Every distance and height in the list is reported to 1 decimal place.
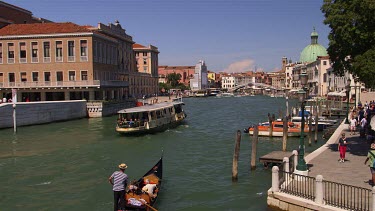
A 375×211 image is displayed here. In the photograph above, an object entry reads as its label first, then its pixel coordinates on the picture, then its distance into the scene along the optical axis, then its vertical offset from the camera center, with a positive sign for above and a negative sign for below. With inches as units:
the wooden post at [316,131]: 1095.0 -116.6
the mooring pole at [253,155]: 730.8 -122.1
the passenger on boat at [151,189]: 502.2 -127.4
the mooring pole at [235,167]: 649.0 -126.6
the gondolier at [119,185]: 427.5 -103.1
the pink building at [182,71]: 6899.6 +348.0
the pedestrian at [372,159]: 441.4 -80.6
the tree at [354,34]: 569.1 +86.1
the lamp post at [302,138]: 508.6 -64.7
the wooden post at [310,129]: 1039.6 -105.2
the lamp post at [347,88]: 1096.1 +3.5
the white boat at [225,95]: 5628.0 -68.4
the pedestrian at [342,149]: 580.4 -87.5
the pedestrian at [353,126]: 922.1 -85.7
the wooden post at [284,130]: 919.0 -95.8
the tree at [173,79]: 5393.7 +156.6
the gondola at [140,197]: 454.3 -127.8
